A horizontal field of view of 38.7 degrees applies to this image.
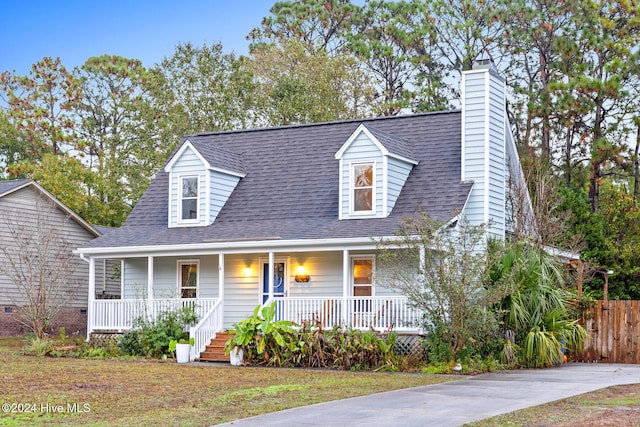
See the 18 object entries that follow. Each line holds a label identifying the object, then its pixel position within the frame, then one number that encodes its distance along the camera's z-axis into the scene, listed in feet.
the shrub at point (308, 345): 70.13
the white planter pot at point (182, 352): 75.52
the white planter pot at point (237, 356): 73.67
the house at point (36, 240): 111.14
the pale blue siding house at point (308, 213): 78.02
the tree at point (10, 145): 181.98
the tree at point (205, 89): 136.87
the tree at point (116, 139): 144.36
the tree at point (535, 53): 129.05
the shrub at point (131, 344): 81.05
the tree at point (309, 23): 170.81
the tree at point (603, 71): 116.16
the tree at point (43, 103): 181.47
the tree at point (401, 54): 148.05
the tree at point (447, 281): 66.54
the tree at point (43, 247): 99.30
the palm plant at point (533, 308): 70.78
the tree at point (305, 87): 139.64
